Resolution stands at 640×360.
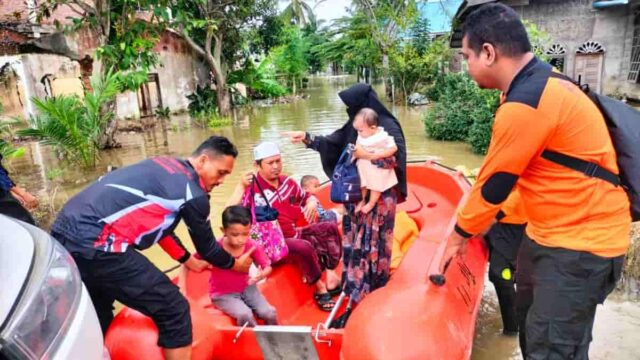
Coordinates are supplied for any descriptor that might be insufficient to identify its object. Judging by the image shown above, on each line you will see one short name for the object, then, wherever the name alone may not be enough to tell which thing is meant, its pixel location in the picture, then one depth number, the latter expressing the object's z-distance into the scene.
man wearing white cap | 3.30
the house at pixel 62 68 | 11.48
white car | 1.26
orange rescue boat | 2.14
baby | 2.86
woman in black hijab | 2.98
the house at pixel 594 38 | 12.80
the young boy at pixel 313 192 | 3.78
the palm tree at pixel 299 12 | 22.08
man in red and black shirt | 2.08
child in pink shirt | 2.75
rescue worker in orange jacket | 1.69
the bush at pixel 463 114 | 9.34
